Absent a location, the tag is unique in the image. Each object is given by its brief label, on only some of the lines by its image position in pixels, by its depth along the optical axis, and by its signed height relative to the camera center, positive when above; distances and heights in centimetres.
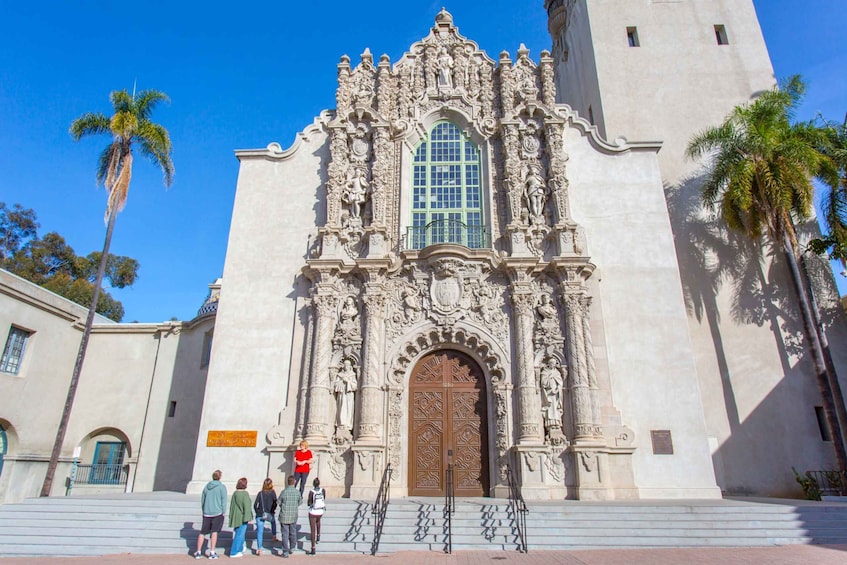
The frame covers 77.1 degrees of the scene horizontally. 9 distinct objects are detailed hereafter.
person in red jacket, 1220 +41
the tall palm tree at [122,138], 1817 +1140
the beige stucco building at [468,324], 1480 +467
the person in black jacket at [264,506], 995 -45
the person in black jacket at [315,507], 977 -45
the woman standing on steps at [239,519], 970 -65
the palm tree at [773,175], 1591 +891
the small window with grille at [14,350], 1653 +388
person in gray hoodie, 960 -52
